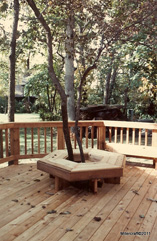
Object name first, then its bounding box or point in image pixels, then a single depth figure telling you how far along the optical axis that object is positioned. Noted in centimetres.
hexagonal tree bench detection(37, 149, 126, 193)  329
